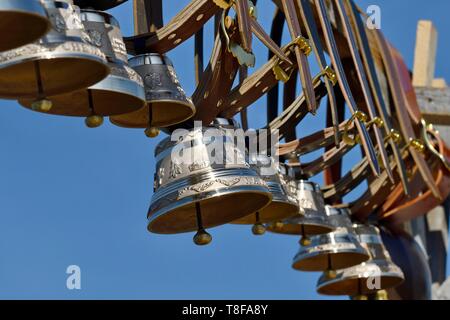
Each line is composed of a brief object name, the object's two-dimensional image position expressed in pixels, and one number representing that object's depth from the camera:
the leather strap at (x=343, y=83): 6.18
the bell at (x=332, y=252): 7.03
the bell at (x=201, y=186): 5.10
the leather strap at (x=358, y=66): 6.84
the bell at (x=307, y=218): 6.75
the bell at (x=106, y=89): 4.66
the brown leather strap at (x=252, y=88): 5.62
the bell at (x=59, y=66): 4.24
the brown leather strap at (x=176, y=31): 5.21
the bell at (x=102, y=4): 5.07
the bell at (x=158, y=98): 5.02
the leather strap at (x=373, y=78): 7.36
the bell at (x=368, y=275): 7.46
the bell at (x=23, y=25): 3.78
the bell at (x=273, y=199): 5.95
